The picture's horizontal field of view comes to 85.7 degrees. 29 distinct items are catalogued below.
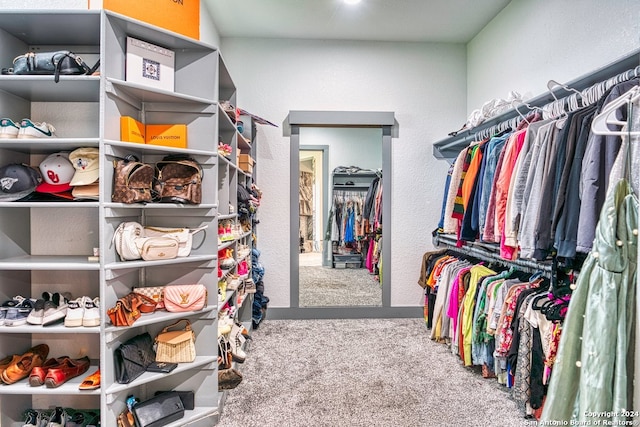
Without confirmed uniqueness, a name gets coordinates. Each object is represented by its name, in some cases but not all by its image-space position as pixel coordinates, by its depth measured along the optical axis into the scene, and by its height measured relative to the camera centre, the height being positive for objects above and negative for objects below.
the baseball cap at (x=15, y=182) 1.55 +0.15
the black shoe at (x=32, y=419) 1.68 -1.00
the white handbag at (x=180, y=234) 1.78 -0.10
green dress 0.89 -0.29
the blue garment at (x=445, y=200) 2.98 +0.13
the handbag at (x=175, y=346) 1.78 -0.69
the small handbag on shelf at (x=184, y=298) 1.78 -0.43
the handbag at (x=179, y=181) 1.74 +0.17
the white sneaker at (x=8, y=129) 1.55 +0.39
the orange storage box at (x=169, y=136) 1.84 +0.42
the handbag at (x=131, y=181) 1.60 +0.16
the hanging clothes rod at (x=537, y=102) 1.50 +0.67
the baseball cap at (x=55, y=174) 1.65 +0.20
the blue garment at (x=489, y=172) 2.30 +0.29
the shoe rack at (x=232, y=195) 2.24 +0.13
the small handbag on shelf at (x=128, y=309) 1.58 -0.45
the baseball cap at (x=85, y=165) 1.62 +0.23
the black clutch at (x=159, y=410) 1.67 -0.98
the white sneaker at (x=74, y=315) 1.57 -0.46
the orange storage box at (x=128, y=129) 1.65 +0.41
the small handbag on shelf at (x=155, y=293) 1.79 -0.41
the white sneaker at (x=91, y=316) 1.58 -0.46
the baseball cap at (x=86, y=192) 1.61 +0.11
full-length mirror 3.64 +0.02
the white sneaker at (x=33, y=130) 1.58 +0.40
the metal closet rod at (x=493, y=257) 2.11 -0.31
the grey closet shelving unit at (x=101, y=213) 1.56 +0.01
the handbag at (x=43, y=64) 1.56 +0.68
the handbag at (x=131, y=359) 1.63 -0.70
